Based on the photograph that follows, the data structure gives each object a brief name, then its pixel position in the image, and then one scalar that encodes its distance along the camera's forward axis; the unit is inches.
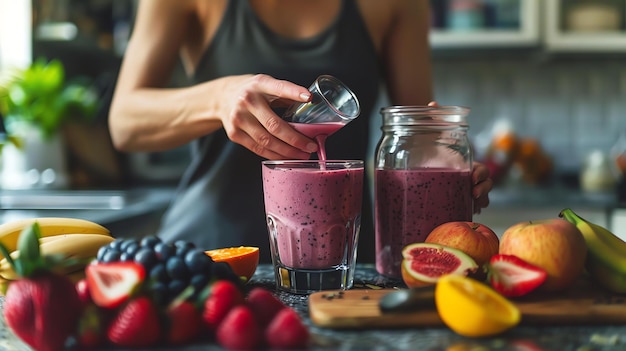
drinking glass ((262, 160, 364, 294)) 35.8
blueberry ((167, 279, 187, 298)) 29.4
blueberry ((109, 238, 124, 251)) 32.5
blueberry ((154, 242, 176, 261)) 31.3
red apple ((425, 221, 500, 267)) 34.8
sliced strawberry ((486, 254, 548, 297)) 31.5
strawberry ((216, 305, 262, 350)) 25.7
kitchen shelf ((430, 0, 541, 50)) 112.0
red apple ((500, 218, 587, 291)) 32.6
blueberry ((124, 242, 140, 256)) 31.7
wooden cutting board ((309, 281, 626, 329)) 29.3
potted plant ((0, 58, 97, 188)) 99.3
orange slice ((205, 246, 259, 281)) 36.8
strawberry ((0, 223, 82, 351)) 25.9
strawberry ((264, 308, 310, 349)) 26.1
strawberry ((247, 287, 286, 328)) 27.7
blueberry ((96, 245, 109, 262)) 32.5
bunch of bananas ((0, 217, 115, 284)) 34.6
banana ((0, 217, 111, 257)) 37.5
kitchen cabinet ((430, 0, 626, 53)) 111.8
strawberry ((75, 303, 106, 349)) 26.2
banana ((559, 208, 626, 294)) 33.7
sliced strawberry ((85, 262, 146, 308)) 26.9
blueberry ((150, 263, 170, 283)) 29.9
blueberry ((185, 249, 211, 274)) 30.5
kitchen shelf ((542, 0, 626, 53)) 111.5
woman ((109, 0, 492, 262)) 54.0
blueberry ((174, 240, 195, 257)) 31.5
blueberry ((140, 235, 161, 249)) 32.3
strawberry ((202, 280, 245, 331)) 27.0
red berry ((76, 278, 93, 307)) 28.7
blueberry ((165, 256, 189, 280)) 30.1
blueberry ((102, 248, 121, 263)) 31.7
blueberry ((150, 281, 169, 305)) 28.2
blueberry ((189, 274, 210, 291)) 29.7
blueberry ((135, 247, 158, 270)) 30.6
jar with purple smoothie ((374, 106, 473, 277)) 39.6
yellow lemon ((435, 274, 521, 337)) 27.3
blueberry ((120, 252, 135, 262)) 31.4
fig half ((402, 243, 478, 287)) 33.1
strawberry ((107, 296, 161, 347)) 25.7
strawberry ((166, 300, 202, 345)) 26.4
